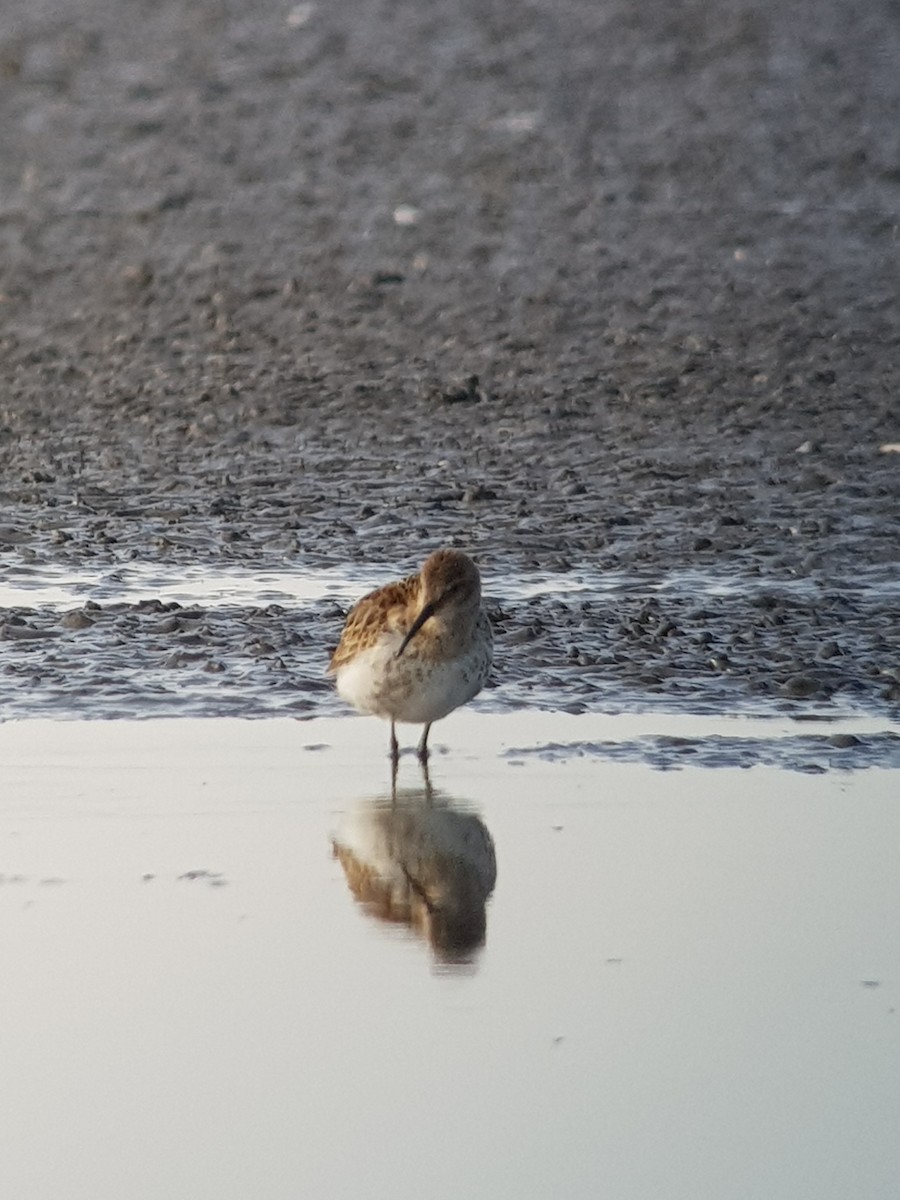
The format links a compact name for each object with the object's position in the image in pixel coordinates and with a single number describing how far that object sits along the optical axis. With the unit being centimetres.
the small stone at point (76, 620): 1928
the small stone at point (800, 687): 1730
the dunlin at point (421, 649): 1594
